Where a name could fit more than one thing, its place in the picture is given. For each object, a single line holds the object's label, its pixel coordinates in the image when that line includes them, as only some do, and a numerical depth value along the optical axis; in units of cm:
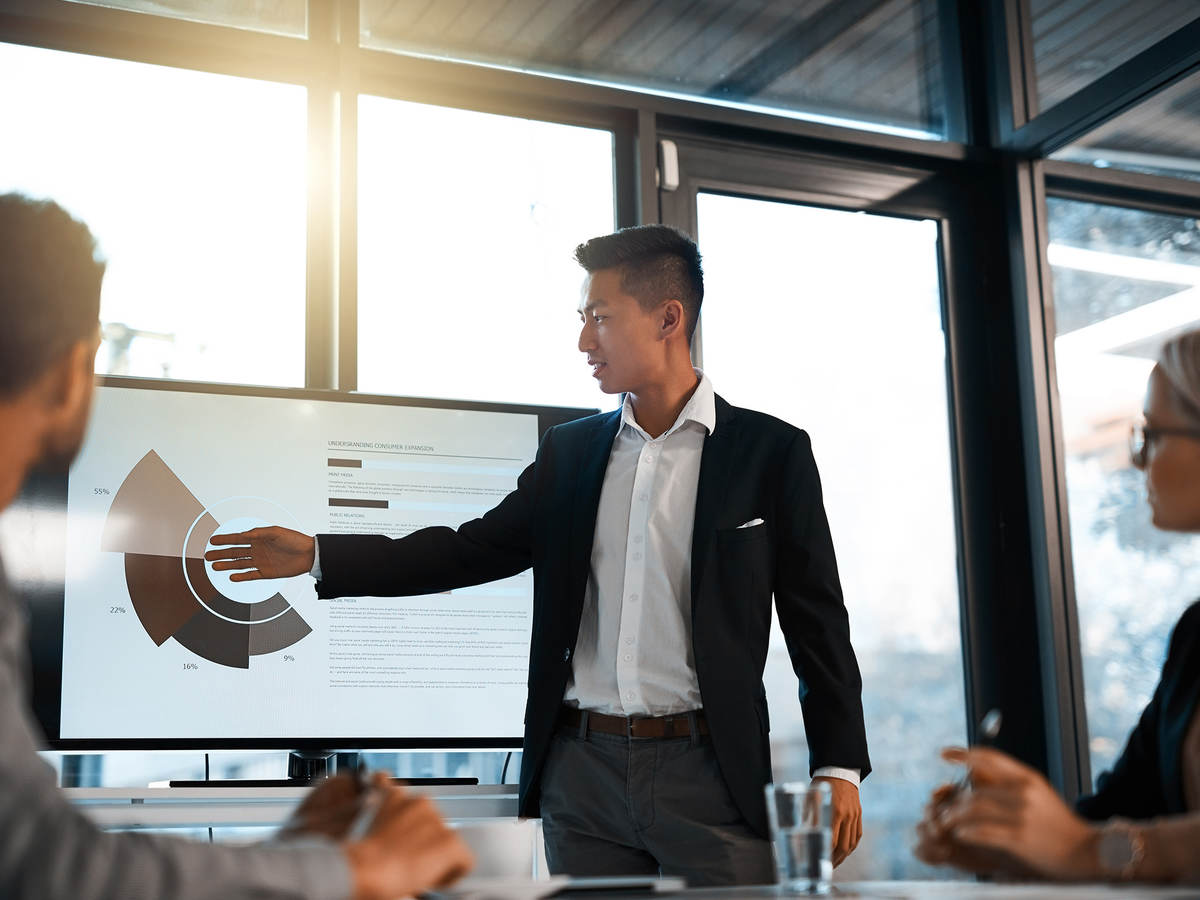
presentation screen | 255
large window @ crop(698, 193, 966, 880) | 363
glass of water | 133
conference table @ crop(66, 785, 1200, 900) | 140
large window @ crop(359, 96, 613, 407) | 334
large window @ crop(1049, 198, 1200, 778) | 358
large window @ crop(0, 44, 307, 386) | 310
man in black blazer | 226
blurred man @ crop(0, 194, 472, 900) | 91
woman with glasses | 119
